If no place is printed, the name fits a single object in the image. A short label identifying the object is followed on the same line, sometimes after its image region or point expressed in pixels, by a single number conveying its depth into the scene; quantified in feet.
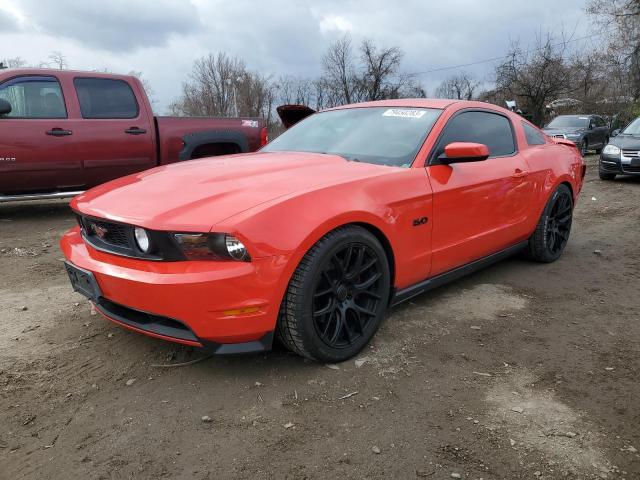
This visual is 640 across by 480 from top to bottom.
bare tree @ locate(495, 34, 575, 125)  107.24
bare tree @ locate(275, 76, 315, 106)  175.37
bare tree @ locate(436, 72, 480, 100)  175.01
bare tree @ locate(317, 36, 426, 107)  166.30
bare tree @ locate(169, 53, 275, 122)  139.85
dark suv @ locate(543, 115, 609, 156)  55.36
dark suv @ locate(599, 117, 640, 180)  33.06
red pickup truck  19.53
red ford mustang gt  7.68
